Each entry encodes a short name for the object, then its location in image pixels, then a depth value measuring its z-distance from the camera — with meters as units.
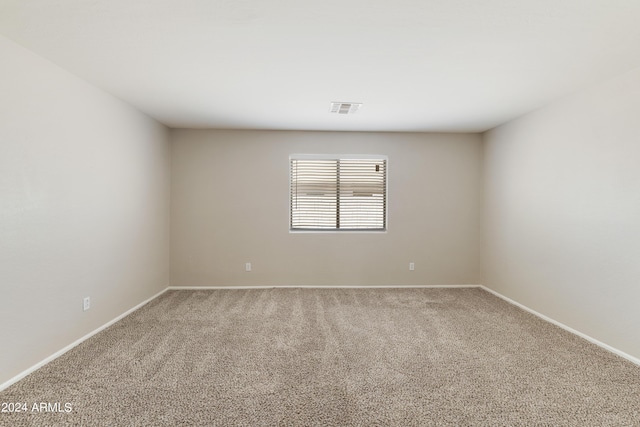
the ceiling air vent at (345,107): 3.27
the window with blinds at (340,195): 4.66
